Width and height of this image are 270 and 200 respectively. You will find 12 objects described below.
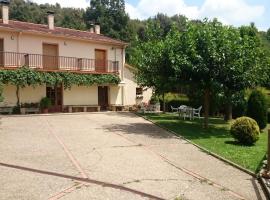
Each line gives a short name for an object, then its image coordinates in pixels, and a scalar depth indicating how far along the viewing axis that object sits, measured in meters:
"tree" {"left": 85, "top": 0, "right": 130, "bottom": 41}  32.42
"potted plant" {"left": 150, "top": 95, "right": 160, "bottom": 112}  16.25
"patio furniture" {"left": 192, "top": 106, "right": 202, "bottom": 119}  13.64
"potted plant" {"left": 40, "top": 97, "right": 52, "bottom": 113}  14.62
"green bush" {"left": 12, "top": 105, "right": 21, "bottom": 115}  13.90
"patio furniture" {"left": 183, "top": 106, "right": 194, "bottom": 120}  13.39
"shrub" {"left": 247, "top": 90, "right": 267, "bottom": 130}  11.10
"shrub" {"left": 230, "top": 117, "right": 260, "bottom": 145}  8.39
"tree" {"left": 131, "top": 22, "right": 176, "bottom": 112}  10.55
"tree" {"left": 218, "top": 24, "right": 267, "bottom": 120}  9.79
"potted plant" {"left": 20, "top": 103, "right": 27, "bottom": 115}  13.89
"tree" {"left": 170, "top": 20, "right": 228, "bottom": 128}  9.78
